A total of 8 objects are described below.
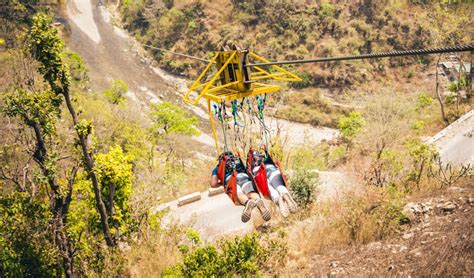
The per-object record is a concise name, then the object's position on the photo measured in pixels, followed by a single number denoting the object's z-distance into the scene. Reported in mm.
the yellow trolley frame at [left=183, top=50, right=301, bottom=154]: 5551
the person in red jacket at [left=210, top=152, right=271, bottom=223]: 6113
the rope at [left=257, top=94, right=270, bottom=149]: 6371
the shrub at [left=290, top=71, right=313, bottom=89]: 34066
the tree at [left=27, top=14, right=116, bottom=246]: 7105
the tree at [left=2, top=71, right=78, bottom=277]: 7301
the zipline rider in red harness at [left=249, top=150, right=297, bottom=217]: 6145
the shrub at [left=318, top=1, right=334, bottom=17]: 36781
